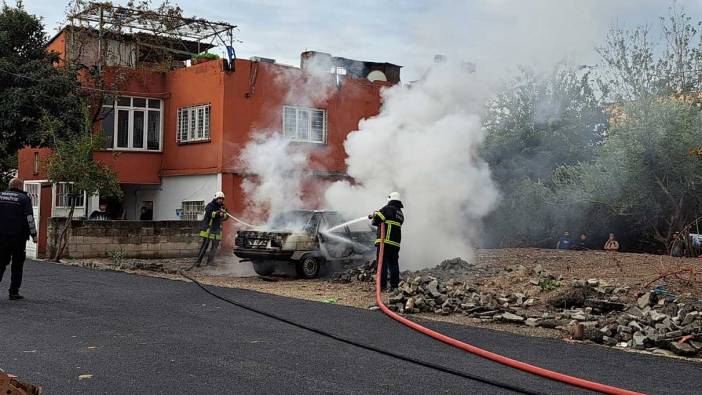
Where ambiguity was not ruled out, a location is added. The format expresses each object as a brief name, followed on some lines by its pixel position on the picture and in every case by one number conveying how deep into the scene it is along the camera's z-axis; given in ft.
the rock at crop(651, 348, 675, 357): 28.40
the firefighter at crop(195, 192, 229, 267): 60.90
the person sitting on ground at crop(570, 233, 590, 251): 78.42
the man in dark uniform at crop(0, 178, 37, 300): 37.09
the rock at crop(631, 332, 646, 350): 29.48
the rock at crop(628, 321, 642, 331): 31.19
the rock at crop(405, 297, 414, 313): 37.29
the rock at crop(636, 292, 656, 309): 37.06
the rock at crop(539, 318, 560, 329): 34.19
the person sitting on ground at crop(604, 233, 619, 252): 72.84
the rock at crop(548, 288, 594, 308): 39.09
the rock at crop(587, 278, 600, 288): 41.14
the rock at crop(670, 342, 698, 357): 28.19
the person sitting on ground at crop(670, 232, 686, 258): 59.41
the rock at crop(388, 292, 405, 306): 38.32
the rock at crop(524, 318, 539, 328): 34.60
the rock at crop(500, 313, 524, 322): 35.14
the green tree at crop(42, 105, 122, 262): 64.39
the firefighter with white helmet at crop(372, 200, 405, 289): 44.09
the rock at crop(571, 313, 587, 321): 34.45
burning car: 52.70
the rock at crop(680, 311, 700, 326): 31.83
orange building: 78.89
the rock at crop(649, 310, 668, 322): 32.42
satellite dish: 86.48
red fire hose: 20.84
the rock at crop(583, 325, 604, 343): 30.66
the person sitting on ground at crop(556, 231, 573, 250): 76.13
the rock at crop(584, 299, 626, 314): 37.17
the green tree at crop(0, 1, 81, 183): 75.51
